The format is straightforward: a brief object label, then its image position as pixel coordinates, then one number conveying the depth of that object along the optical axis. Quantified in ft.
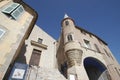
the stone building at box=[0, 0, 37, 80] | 11.13
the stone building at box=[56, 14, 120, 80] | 19.56
